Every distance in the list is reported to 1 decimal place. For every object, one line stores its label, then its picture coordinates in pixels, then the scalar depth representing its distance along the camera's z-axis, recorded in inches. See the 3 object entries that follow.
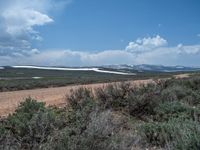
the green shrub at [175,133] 115.5
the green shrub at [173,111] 218.3
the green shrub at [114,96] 276.5
